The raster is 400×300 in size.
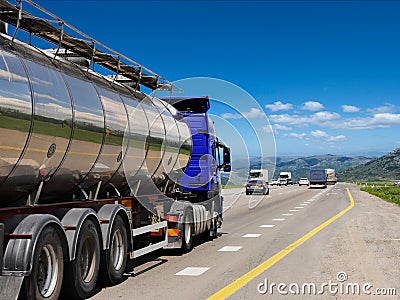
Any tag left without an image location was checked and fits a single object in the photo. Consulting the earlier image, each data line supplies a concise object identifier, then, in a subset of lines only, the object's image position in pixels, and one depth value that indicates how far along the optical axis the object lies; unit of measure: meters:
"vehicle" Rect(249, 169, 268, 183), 57.73
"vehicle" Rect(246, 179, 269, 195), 50.29
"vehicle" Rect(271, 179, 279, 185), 100.66
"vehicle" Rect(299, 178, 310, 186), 96.94
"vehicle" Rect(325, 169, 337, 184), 101.56
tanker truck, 6.22
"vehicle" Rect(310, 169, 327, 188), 78.12
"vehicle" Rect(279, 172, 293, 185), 98.56
